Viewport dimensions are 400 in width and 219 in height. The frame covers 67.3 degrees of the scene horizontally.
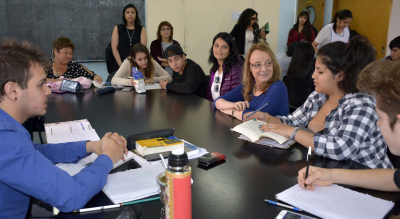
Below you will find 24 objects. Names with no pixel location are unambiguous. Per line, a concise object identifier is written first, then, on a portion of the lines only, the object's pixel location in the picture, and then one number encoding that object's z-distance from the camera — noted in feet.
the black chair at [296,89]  9.86
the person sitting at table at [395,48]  11.76
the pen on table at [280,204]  2.91
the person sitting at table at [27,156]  2.72
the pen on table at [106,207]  2.92
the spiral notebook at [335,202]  2.81
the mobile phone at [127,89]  9.76
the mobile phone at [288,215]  2.66
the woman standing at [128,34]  13.97
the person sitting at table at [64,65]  10.69
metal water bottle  2.27
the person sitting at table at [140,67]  10.94
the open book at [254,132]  4.64
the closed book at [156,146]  4.10
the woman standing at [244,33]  16.84
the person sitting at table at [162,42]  14.98
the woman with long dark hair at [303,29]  18.37
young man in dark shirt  9.77
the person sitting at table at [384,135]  3.06
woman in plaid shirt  4.11
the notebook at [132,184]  3.12
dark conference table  2.98
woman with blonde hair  6.66
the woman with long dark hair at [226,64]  9.12
